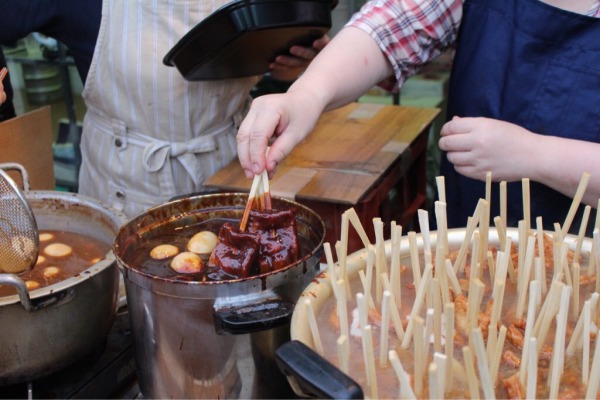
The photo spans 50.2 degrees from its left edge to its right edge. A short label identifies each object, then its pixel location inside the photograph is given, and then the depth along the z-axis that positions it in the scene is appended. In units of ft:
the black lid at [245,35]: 4.99
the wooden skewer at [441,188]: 3.18
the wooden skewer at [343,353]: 2.45
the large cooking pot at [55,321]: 3.56
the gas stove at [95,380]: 3.90
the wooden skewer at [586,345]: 2.50
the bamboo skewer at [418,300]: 2.84
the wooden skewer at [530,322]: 2.55
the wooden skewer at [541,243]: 3.17
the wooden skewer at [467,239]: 3.14
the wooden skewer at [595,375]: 2.45
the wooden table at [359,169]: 5.62
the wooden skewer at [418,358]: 2.51
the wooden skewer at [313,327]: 2.69
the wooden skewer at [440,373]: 2.26
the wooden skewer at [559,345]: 2.45
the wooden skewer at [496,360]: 2.58
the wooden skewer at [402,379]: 2.34
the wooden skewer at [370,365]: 2.51
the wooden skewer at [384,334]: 2.73
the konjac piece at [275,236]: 3.34
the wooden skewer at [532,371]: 2.29
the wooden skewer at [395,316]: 2.85
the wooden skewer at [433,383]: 2.26
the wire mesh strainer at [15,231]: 3.79
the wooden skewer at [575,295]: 2.96
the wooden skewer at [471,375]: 2.33
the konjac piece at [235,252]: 3.30
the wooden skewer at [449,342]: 2.37
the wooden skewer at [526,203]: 3.19
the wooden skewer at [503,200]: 3.33
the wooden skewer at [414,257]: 3.05
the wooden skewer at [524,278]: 2.98
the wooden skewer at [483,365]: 2.27
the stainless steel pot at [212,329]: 3.04
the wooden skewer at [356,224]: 3.09
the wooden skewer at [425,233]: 2.93
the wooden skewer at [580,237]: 3.28
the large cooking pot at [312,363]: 2.33
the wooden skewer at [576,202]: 3.15
